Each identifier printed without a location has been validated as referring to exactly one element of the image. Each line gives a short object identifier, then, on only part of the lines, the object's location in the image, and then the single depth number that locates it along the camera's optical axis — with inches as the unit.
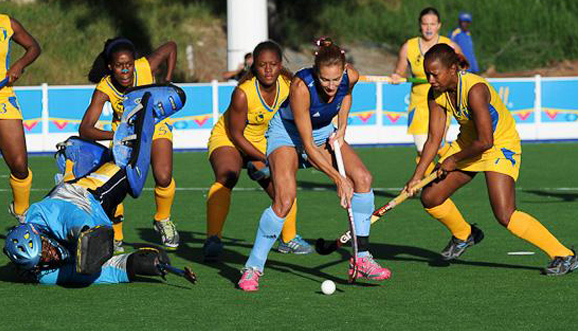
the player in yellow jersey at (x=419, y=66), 872.9
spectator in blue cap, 1544.0
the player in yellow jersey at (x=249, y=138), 611.8
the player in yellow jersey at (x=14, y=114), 692.1
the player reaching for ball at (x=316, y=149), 521.3
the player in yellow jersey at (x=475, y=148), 540.7
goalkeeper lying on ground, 492.1
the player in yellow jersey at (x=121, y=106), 641.0
